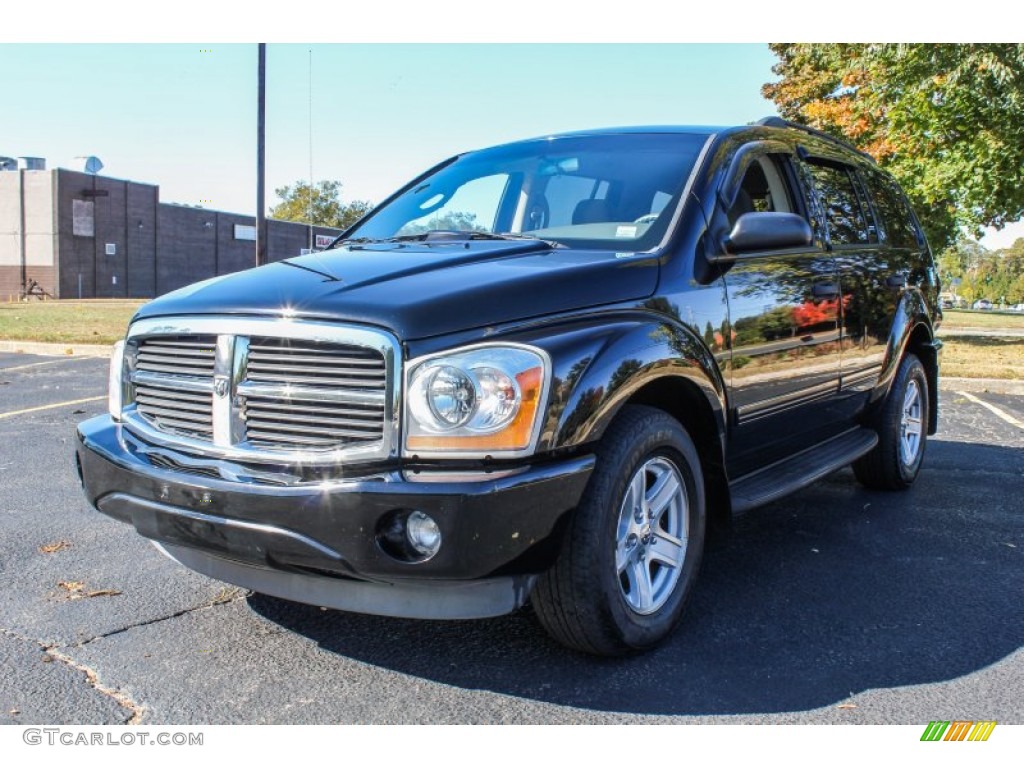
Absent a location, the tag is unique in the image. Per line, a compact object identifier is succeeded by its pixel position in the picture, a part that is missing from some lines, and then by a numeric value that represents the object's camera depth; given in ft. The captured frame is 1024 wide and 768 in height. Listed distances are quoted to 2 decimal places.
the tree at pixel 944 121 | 44.91
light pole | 47.57
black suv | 8.98
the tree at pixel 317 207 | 266.98
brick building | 151.02
